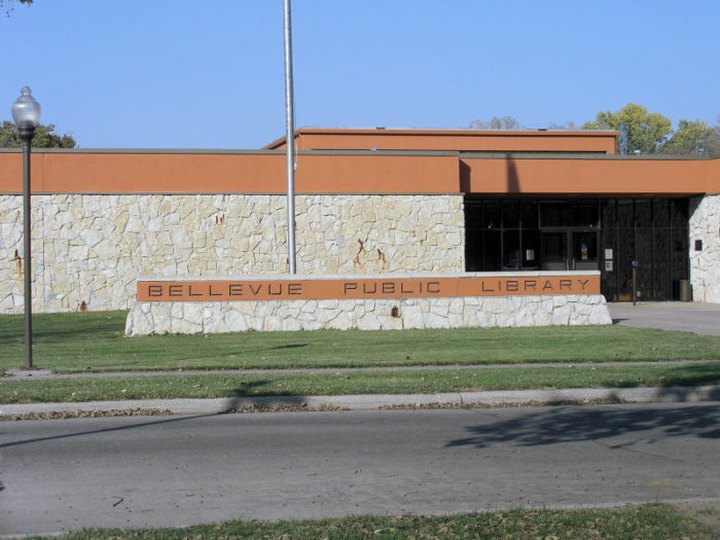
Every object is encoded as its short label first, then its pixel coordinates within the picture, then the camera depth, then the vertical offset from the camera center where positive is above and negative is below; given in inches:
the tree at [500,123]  4128.4 +672.8
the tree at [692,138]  3867.9 +574.8
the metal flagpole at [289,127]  975.6 +159.9
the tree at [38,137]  2304.4 +356.7
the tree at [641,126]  4092.0 +645.0
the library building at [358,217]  1178.6 +79.8
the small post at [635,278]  1307.9 -8.9
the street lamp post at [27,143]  595.2 +89.3
